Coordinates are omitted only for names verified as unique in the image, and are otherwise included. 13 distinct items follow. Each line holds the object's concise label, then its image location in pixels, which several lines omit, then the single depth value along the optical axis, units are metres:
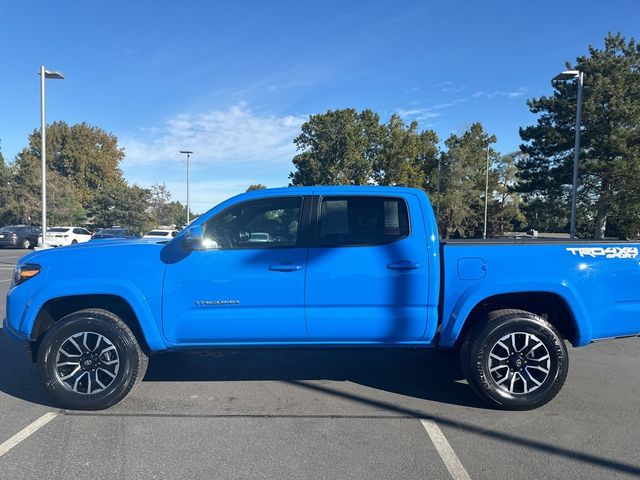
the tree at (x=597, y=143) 23.42
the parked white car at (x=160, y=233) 24.52
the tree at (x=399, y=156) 39.66
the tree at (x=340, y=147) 38.81
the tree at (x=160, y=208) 52.12
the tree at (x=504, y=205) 55.56
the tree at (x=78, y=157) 62.97
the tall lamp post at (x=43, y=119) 18.48
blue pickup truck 4.00
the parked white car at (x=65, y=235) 27.45
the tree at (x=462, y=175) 42.81
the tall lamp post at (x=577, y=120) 16.22
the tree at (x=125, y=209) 49.41
